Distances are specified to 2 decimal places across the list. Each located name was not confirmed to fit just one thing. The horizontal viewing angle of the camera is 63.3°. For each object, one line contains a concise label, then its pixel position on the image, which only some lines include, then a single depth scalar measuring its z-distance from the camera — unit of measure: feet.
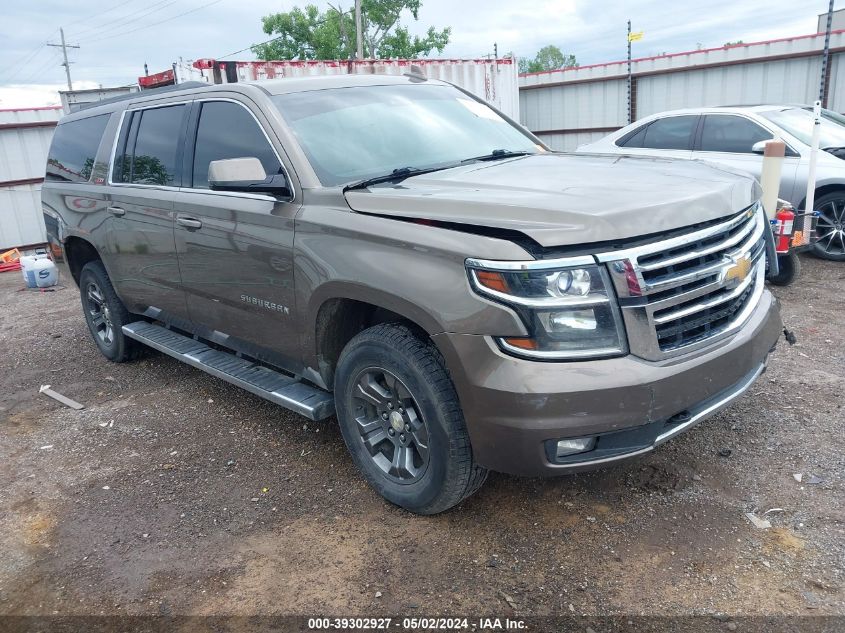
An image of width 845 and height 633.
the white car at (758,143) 24.14
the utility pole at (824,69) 39.60
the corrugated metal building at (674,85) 41.93
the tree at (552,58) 295.07
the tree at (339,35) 130.82
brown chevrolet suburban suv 8.39
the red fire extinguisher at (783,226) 19.88
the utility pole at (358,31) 88.99
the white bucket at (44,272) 32.48
